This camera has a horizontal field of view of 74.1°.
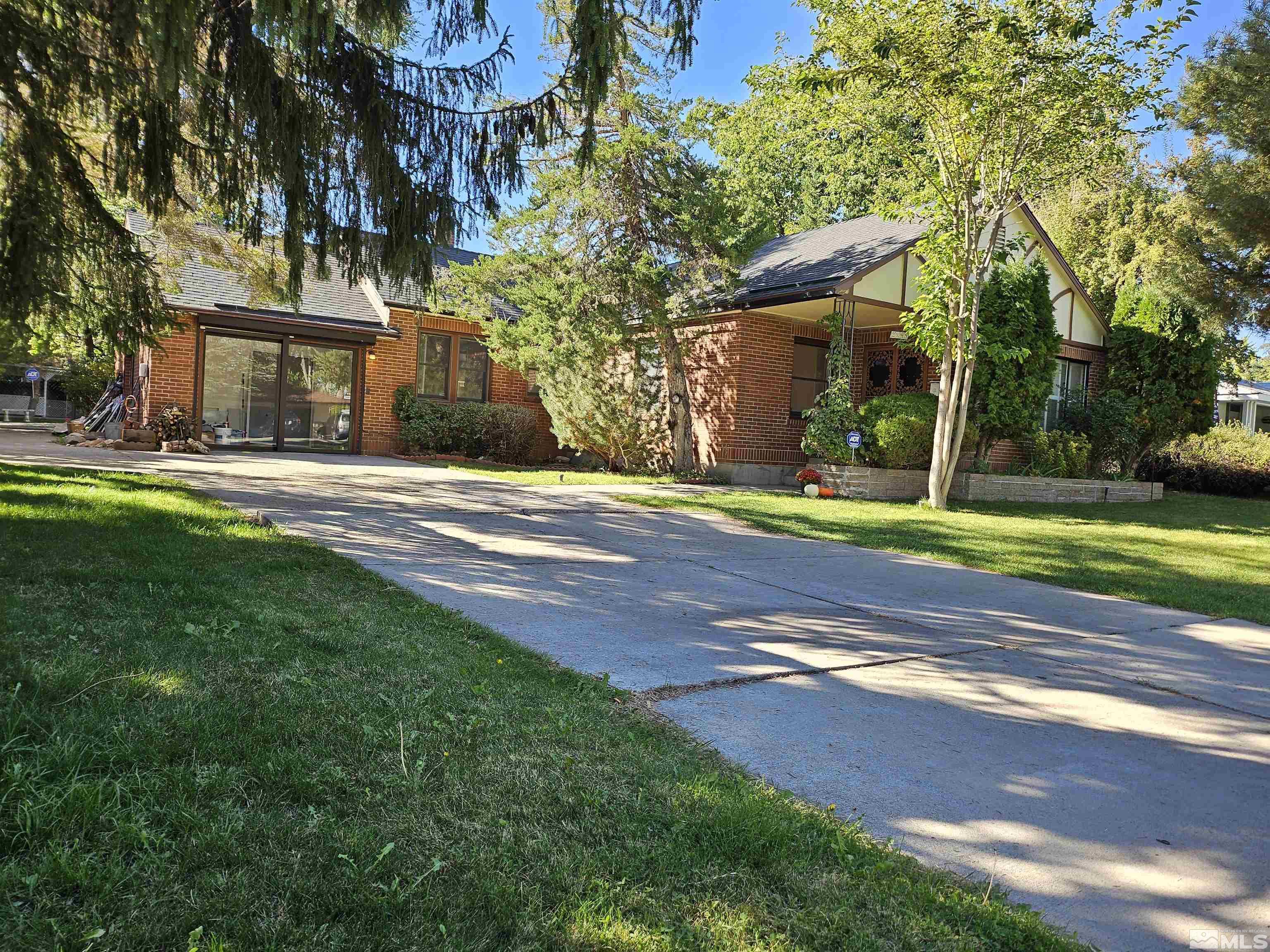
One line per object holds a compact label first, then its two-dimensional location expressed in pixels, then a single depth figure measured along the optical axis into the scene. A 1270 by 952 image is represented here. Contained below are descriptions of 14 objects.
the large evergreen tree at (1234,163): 10.10
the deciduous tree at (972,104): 10.16
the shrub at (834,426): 13.57
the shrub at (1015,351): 13.68
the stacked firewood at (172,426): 15.52
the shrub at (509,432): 18.41
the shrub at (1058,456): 15.48
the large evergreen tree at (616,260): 12.95
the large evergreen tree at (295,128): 5.13
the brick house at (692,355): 15.09
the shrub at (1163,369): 16.92
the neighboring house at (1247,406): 31.73
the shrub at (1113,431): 16.55
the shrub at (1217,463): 19.77
